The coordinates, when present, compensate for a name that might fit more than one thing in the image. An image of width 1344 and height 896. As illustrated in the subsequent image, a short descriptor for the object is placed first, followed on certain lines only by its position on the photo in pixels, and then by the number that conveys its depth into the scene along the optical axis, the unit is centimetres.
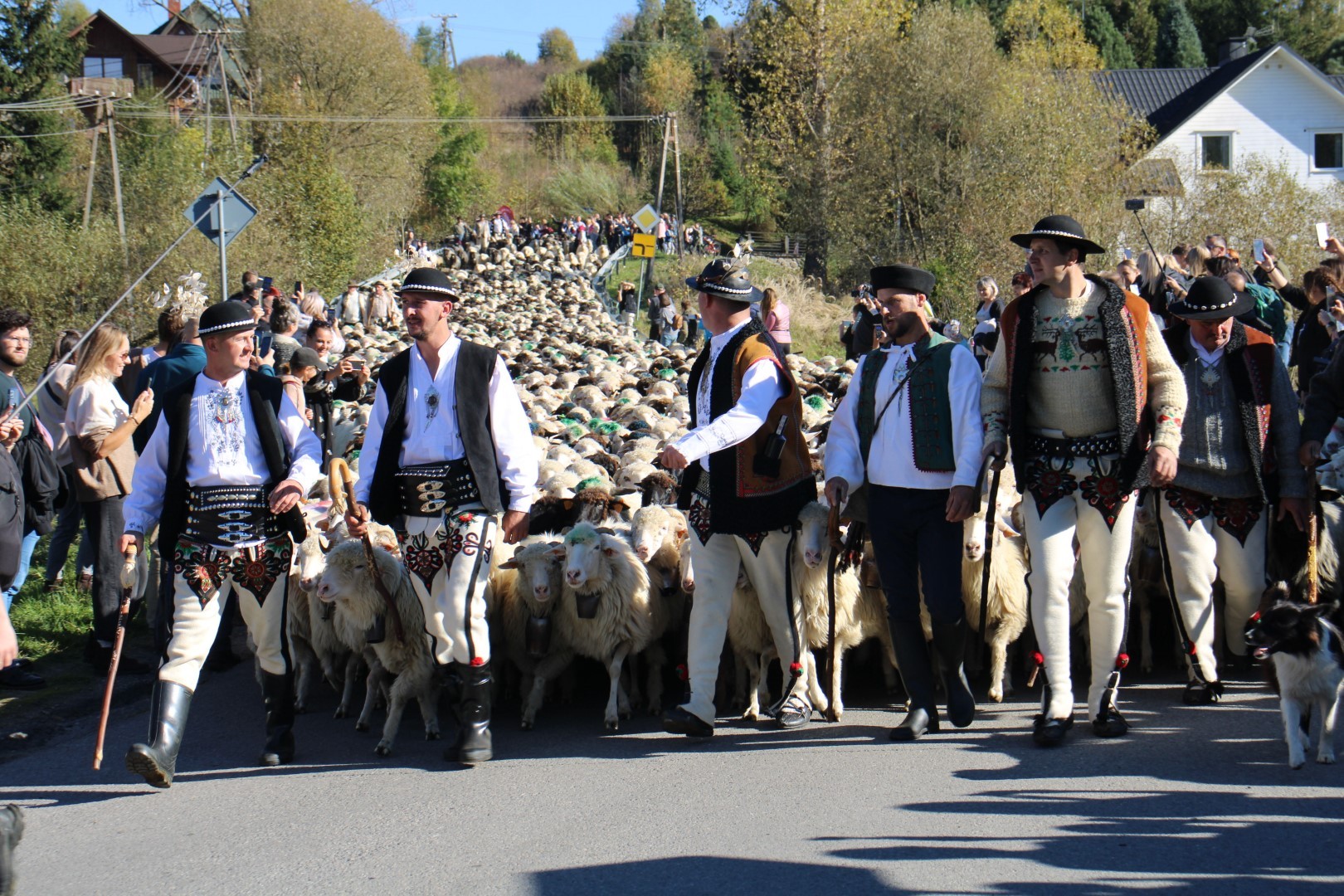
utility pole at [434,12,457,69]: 8662
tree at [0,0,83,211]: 3281
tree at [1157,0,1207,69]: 6091
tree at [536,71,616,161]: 7731
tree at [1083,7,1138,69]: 6091
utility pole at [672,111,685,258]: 4622
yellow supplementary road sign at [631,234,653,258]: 3114
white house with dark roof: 4391
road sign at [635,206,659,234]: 2927
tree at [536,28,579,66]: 11688
